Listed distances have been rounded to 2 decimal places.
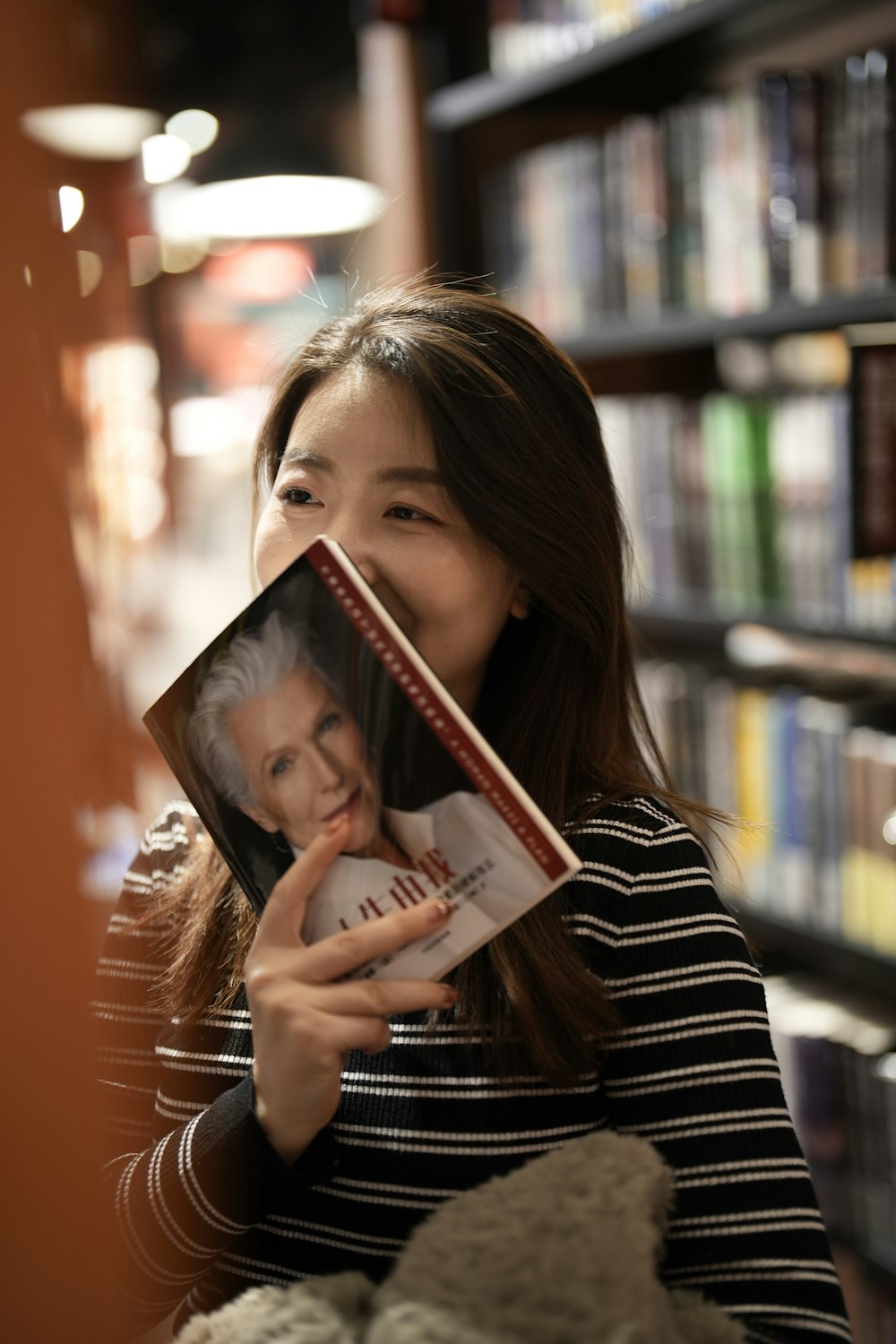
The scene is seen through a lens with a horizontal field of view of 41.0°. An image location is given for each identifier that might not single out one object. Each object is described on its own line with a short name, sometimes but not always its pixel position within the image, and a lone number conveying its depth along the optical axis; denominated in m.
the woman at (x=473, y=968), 0.61
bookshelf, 1.52
